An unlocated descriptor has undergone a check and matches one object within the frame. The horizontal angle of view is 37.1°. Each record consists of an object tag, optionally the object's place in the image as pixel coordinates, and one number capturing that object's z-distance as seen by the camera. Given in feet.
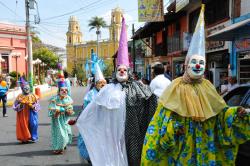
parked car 12.33
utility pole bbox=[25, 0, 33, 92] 77.25
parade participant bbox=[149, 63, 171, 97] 21.91
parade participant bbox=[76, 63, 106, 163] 21.60
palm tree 200.97
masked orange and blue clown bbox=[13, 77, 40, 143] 29.17
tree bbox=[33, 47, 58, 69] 203.92
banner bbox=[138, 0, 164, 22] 55.83
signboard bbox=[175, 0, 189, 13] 56.60
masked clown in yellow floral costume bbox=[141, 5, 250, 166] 12.73
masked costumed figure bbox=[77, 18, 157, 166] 17.17
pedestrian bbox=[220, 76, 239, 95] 32.04
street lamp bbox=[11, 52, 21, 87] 117.08
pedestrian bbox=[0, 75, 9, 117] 49.12
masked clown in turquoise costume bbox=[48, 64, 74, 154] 25.04
